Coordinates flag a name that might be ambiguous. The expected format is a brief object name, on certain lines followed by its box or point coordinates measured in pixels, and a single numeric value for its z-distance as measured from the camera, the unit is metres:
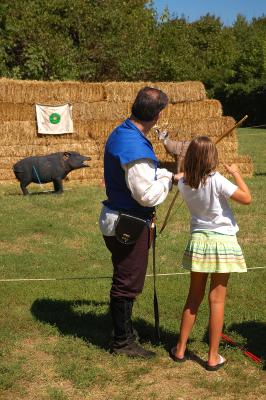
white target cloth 16.95
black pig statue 13.49
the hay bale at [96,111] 17.41
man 4.42
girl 4.34
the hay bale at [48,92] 16.89
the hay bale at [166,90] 17.62
